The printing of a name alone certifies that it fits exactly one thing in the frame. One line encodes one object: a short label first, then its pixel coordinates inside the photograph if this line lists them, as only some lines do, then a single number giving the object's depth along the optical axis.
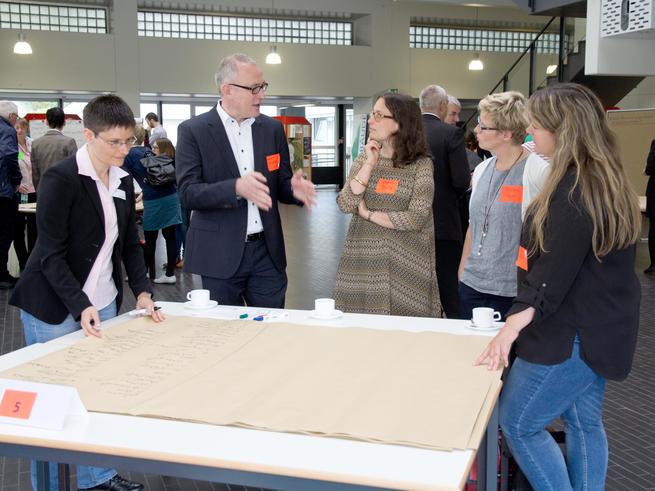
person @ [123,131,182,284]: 6.70
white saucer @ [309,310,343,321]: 2.36
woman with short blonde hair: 2.79
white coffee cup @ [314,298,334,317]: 2.37
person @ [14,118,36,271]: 7.18
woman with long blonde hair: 1.86
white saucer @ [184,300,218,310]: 2.48
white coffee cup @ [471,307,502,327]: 2.24
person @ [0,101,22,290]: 6.49
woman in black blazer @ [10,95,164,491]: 2.18
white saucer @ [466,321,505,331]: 2.22
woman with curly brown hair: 2.97
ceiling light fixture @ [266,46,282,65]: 15.38
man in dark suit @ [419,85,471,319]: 4.18
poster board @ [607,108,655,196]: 10.72
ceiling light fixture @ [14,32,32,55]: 13.62
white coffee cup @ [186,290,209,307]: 2.49
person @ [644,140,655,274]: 7.43
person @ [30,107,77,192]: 6.95
